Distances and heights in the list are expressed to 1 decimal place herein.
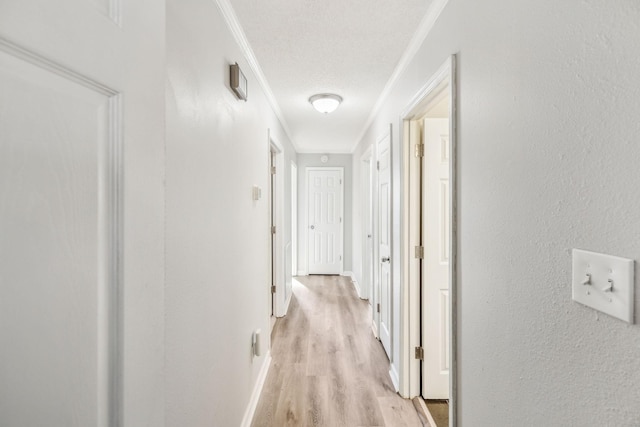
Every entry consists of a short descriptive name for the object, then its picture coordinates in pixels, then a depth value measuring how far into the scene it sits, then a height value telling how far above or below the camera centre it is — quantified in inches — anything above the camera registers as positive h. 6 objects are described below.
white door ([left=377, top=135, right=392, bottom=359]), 104.7 -8.8
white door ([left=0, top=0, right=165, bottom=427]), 13.0 +0.0
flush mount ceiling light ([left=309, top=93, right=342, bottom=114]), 112.5 +41.3
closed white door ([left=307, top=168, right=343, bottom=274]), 228.2 -3.1
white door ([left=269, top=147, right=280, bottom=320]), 142.3 -12.0
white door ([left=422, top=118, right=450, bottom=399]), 83.7 -10.0
